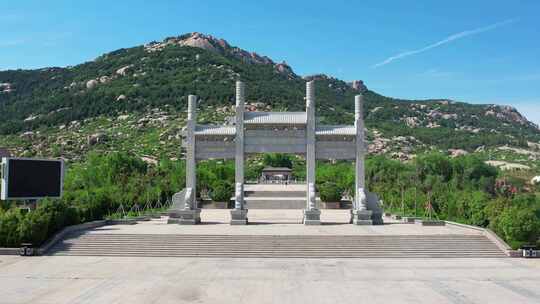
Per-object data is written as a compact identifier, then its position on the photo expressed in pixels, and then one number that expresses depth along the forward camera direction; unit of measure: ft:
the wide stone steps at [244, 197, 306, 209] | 158.61
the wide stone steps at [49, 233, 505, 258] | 73.51
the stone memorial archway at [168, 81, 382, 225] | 94.79
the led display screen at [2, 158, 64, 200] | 84.31
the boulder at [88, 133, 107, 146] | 316.38
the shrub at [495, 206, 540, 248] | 72.54
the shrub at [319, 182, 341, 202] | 157.48
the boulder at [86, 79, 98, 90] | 430.04
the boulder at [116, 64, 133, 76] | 445.78
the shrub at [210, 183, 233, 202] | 156.76
